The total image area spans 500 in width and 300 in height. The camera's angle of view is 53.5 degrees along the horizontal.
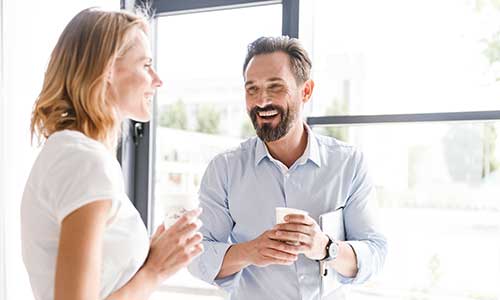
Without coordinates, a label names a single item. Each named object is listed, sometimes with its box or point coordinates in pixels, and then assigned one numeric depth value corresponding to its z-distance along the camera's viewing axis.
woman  0.88
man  1.68
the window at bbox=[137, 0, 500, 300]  1.93
